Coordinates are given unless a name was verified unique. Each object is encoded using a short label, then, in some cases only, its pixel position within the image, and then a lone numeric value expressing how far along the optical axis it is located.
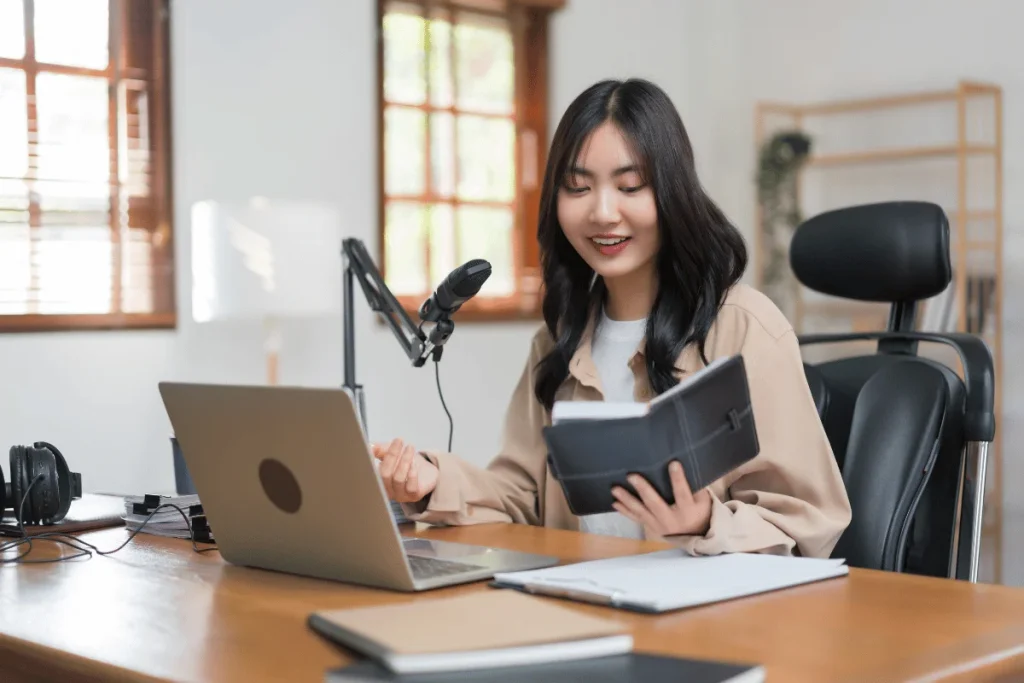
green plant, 4.58
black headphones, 1.68
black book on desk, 0.87
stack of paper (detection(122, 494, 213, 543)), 1.65
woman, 1.59
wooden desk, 0.97
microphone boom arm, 1.75
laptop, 1.19
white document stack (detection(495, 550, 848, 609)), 1.16
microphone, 1.63
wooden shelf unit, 4.09
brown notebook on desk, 0.88
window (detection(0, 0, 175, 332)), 3.14
